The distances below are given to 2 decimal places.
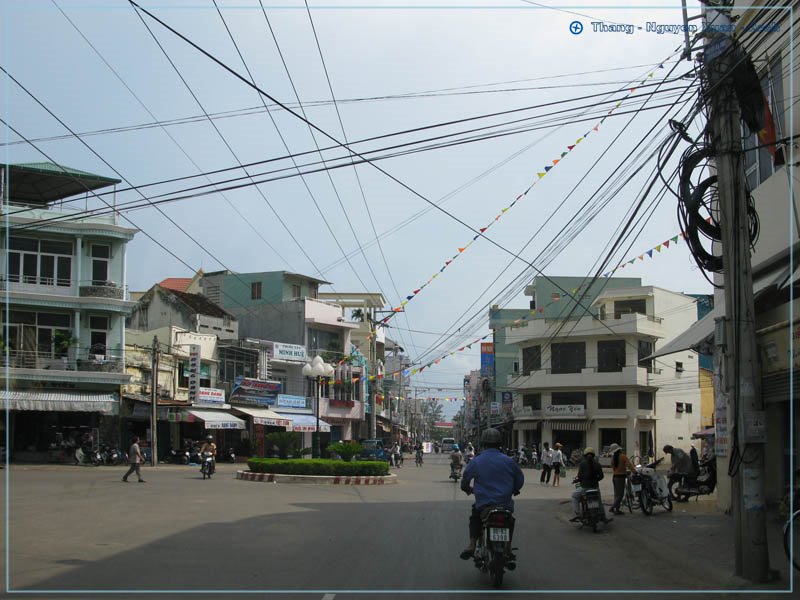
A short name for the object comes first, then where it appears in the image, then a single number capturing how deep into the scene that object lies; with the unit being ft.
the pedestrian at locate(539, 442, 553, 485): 96.73
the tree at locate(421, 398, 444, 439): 564.71
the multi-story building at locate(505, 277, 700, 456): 169.27
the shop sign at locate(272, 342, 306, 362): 169.48
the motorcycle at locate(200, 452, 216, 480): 91.91
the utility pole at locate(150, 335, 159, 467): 120.26
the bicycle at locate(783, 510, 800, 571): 26.61
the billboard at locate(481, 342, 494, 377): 291.26
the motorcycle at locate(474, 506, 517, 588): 25.64
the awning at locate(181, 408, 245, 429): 136.56
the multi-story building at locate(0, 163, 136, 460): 119.34
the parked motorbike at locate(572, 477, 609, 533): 43.14
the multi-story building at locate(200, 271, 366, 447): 180.75
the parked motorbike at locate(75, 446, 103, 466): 118.21
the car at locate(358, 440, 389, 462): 133.59
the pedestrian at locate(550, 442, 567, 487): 95.65
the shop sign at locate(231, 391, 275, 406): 156.35
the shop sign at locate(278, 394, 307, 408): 169.18
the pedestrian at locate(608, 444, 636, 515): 49.37
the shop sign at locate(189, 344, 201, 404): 140.05
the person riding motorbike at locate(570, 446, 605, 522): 43.42
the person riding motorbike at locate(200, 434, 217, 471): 94.68
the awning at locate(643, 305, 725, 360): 51.08
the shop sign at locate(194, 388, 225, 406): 141.69
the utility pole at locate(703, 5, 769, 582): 27.30
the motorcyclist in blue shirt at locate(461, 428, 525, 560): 27.40
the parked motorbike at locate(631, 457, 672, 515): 49.29
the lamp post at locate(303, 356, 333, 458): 95.14
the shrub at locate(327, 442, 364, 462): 95.06
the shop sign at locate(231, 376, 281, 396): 155.84
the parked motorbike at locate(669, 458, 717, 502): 57.36
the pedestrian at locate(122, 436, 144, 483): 80.40
